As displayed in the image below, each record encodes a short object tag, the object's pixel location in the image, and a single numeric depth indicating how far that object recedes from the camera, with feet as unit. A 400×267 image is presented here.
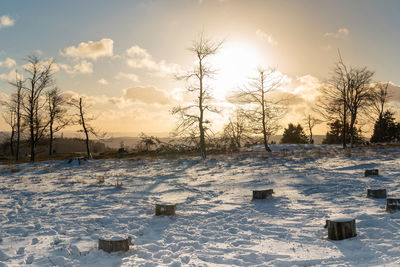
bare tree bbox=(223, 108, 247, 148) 85.07
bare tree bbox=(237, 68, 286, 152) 83.76
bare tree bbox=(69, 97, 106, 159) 105.91
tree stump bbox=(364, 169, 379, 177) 36.06
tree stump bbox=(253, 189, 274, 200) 28.11
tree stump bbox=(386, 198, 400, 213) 20.81
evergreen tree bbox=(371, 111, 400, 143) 141.74
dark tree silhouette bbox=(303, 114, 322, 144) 189.17
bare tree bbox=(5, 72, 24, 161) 87.40
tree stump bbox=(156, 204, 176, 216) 24.13
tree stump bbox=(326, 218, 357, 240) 16.84
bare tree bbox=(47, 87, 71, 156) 102.30
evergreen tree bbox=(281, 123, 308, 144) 180.04
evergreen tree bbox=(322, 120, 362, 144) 162.10
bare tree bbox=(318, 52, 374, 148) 88.22
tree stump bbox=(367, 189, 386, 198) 25.57
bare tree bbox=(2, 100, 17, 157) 117.91
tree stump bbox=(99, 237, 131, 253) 16.11
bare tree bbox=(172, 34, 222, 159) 69.82
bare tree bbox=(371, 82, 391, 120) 127.01
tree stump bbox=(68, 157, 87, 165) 76.00
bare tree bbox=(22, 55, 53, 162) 80.89
